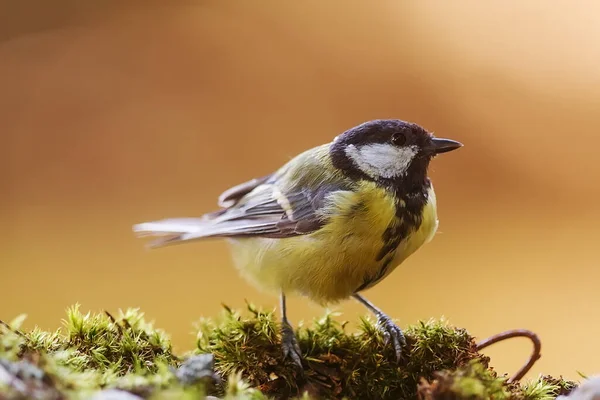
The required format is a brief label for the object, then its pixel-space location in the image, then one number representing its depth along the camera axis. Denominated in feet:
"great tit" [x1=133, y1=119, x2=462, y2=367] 9.89
